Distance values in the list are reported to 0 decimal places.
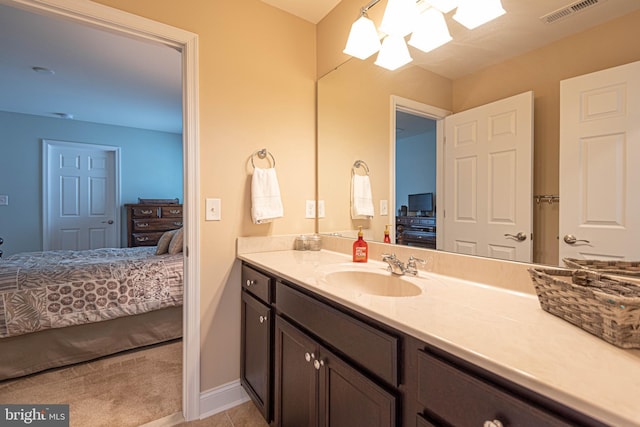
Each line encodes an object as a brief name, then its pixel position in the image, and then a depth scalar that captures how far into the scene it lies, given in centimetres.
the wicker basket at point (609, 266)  77
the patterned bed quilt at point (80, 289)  201
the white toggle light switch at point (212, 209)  168
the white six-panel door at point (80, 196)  431
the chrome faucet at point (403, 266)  128
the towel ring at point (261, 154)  183
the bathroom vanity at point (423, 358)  51
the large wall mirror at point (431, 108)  92
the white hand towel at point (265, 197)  177
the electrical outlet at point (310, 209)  205
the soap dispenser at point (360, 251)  159
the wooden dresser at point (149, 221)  444
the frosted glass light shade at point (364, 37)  161
